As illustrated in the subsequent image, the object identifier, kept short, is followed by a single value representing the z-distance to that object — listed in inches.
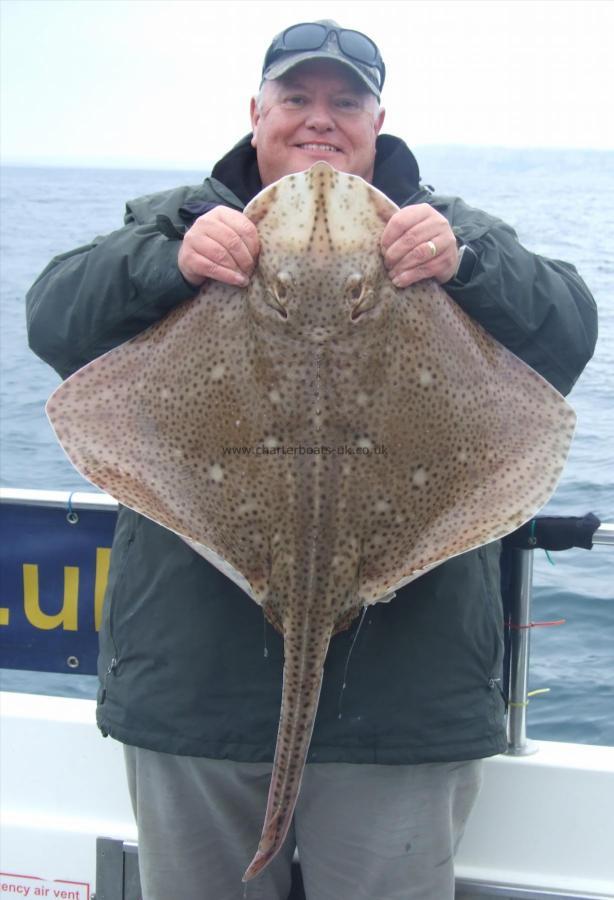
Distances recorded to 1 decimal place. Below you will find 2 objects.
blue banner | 149.9
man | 100.3
